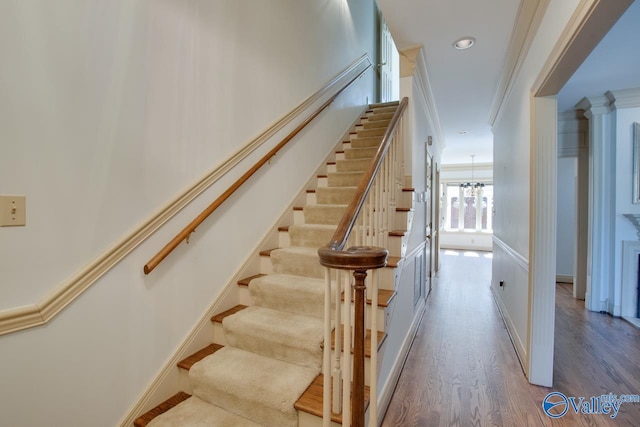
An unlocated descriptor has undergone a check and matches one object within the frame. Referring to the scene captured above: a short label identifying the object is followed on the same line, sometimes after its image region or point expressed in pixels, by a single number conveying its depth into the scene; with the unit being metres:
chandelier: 8.99
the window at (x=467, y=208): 9.07
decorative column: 3.44
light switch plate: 1.02
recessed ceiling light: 2.41
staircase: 1.36
